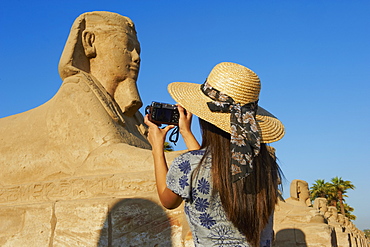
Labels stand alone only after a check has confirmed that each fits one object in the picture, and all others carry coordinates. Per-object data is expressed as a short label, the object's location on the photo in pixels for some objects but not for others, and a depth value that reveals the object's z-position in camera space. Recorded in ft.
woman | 5.21
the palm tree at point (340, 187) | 102.06
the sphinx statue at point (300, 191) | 41.63
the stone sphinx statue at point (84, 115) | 14.21
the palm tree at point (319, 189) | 102.89
